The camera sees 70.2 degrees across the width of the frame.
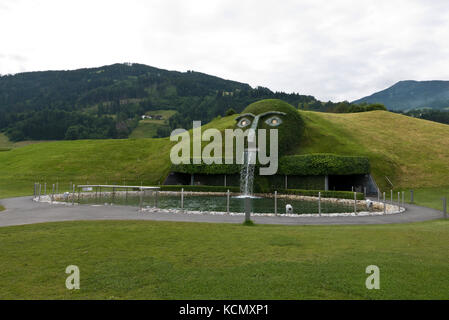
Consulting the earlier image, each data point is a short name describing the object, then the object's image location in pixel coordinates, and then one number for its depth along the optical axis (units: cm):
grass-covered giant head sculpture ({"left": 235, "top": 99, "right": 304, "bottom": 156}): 4766
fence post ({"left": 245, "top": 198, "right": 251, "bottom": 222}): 1666
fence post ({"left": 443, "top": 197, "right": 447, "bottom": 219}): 1986
